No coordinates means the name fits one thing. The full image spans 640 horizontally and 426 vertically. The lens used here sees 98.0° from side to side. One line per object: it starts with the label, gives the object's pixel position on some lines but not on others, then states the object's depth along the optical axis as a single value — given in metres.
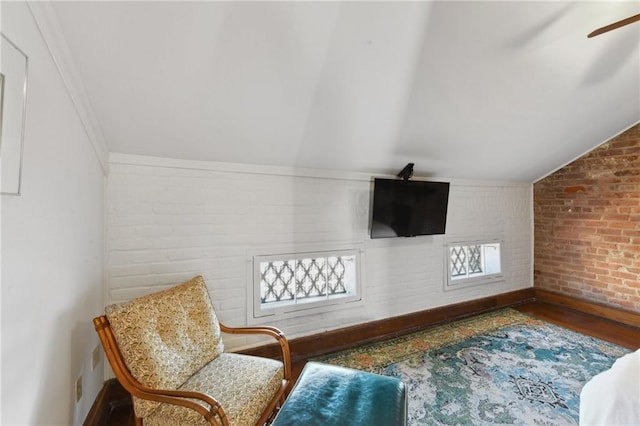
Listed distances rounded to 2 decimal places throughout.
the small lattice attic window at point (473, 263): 3.61
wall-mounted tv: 2.90
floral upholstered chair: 1.31
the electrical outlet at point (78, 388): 1.46
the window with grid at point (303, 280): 2.55
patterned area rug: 1.92
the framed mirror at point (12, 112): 0.84
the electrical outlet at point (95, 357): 1.73
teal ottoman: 1.24
